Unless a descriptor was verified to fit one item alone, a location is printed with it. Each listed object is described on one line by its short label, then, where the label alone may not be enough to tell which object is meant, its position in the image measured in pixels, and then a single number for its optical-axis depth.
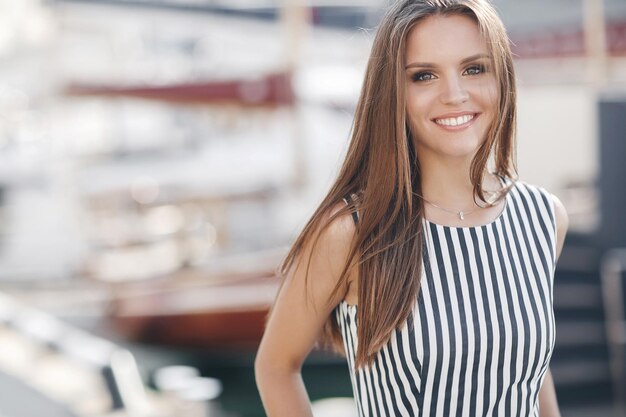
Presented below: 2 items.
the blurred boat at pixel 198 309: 6.06
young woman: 1.34
